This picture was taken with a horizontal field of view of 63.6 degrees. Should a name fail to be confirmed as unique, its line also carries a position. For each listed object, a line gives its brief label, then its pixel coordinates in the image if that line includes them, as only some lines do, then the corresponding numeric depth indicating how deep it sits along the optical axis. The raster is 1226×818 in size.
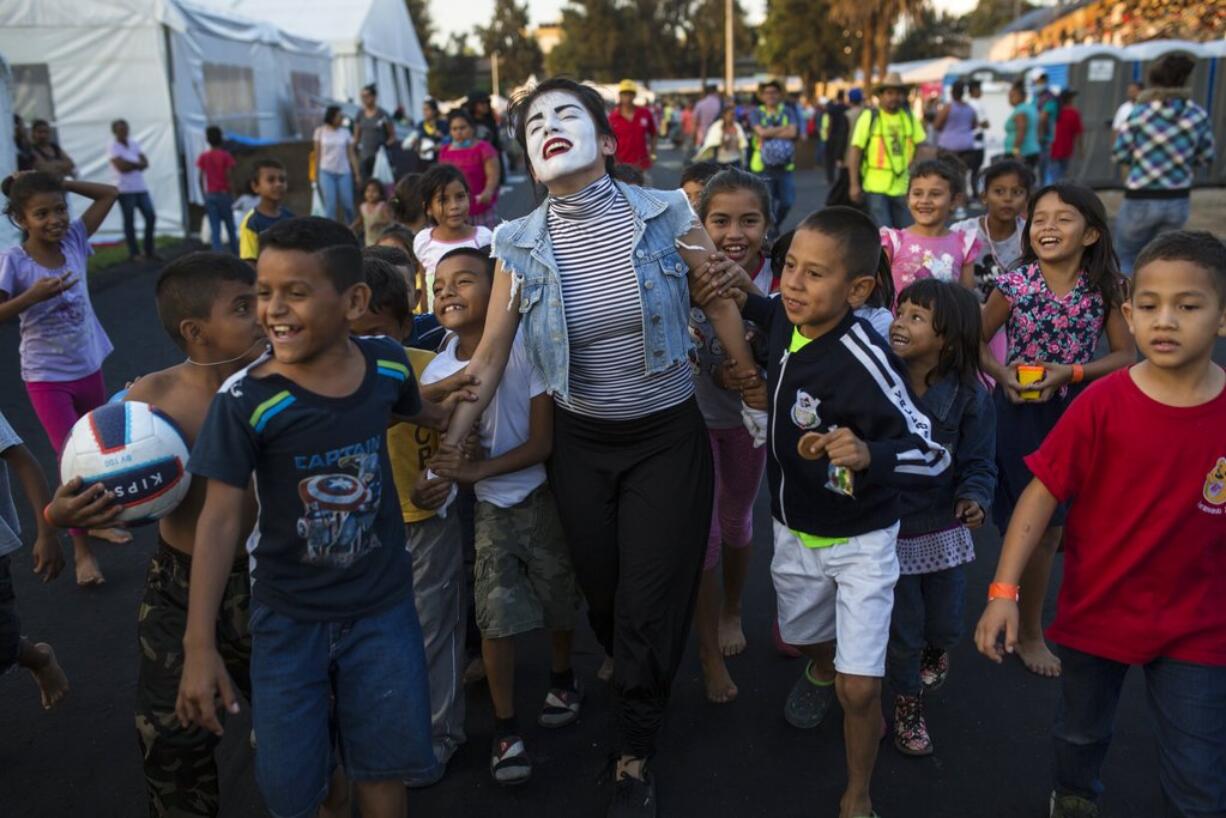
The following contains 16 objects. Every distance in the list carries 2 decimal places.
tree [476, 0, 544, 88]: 84.25
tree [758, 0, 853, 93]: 54.34
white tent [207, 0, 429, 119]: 26.06
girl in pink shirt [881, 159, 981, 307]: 4.70
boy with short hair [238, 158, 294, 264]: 7.28
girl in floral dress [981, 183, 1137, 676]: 3.73
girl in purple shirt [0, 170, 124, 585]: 4.63
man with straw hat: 9.42
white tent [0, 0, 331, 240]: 15.48
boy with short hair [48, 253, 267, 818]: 2.61
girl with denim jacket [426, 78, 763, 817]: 2.98
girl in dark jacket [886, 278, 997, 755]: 3.33
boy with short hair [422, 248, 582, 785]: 3.29
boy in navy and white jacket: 2.85
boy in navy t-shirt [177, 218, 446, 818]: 2.33
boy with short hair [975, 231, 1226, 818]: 2.45
